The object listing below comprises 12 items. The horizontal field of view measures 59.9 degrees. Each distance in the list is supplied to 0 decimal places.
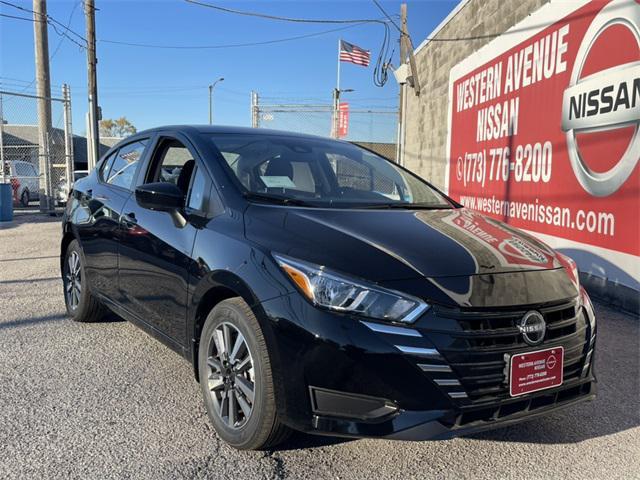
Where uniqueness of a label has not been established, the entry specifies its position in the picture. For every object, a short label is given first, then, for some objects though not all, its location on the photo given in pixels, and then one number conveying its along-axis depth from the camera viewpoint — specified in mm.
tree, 86625
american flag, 23312
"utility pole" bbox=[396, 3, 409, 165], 14195
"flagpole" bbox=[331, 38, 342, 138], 18062
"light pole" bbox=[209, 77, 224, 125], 48625
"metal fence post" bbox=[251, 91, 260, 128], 17500
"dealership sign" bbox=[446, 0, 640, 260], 5453
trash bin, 13125
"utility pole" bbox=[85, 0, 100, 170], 14453
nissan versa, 2258
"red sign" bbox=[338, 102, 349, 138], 18250
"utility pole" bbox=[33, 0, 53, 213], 14836
